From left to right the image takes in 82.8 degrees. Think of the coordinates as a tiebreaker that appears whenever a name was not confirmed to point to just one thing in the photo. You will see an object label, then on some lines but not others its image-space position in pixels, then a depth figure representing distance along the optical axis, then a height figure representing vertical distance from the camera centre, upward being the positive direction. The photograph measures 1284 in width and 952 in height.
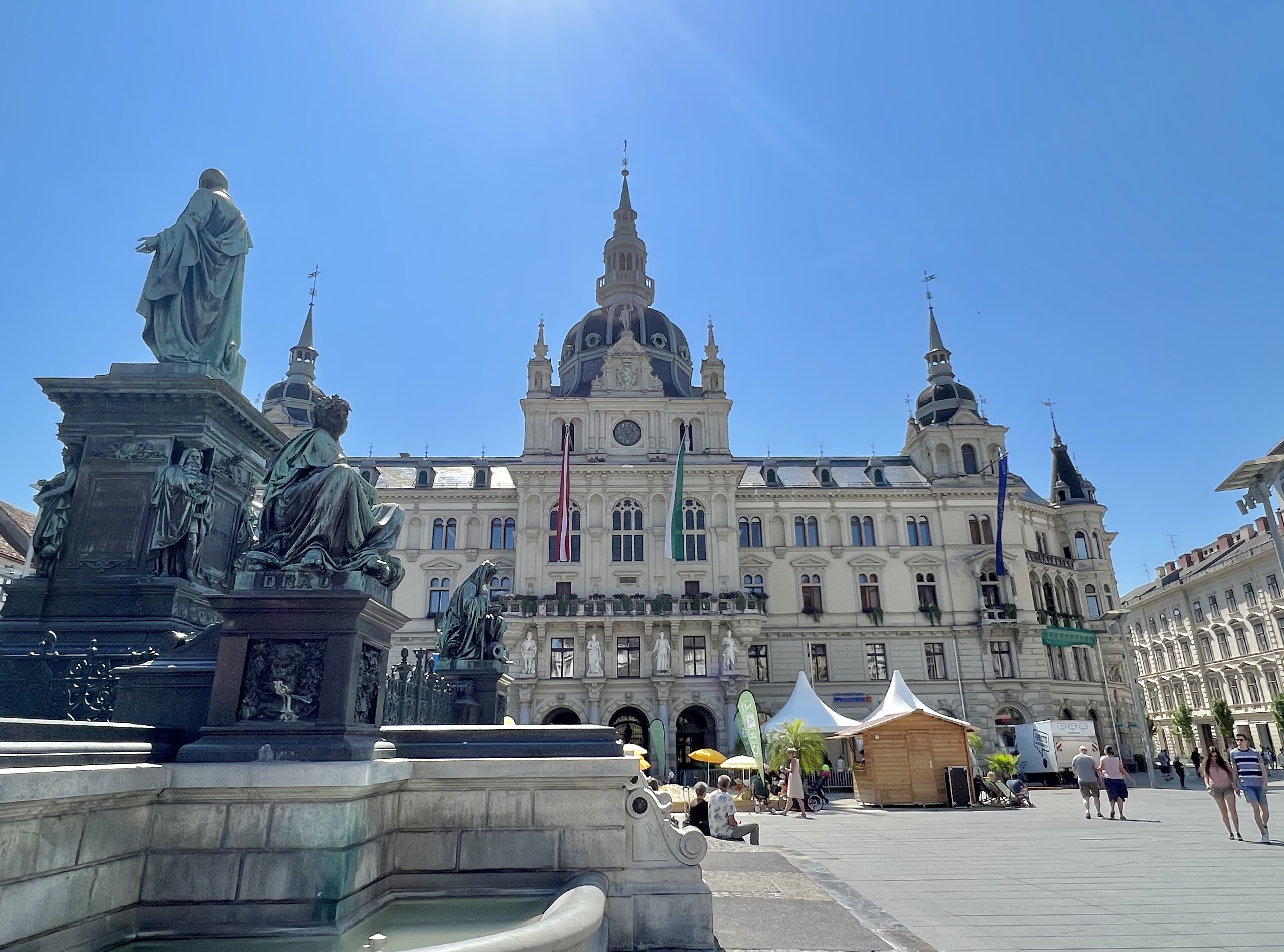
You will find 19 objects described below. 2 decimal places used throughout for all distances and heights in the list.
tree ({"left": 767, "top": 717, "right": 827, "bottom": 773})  25.77 -0.44
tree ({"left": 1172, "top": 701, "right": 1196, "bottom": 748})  50.69 +0.44
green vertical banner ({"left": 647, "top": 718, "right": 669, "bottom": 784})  33.25 -0.53
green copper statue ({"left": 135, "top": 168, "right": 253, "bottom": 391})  8.47 +5.05
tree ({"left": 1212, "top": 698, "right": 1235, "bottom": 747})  43.84 +0.61
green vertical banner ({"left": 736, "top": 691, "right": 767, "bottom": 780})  22.67 +0.25
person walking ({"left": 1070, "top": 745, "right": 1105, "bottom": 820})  17.31 -1.08
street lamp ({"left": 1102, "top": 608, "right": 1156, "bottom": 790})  31.45 +1.51
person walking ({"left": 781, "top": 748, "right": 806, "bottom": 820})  20.02 -1.39
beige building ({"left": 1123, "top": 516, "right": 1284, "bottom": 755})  46.25 +6.37
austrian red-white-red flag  32.41 +9.62
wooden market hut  22.69 -0.73
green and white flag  30.42 +8.92
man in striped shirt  11.22 -0.73
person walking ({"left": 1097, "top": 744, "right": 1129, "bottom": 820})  16.17 -1.02
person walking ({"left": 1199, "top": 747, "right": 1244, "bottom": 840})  11.87 -0.87
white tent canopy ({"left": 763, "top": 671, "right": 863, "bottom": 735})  27.55 +0.68
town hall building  37.16 +8.75
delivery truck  32.09 -0.68
